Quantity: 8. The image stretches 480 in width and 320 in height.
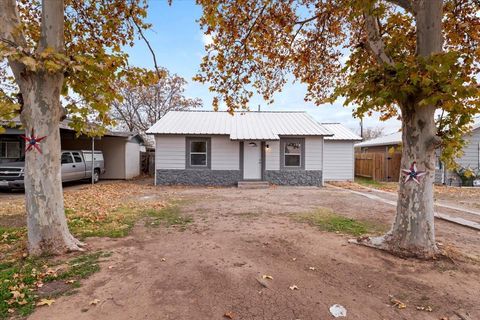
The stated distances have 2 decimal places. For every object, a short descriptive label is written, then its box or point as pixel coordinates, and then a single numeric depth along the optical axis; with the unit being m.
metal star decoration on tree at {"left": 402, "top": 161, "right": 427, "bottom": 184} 4.39
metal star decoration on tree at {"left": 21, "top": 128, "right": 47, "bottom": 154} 4.04
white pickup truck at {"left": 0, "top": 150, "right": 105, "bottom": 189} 10.82
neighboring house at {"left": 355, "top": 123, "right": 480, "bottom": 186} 15.77
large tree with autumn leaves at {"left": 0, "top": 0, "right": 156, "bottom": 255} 4.00
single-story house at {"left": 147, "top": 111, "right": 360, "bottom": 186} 14.38
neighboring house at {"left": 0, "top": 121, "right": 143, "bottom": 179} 17.16
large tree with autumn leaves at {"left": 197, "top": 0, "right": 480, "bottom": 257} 3.92
